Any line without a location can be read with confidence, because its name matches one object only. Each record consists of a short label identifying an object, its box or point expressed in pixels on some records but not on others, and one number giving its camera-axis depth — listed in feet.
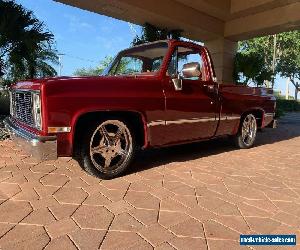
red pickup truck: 11.78
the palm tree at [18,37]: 27.02
